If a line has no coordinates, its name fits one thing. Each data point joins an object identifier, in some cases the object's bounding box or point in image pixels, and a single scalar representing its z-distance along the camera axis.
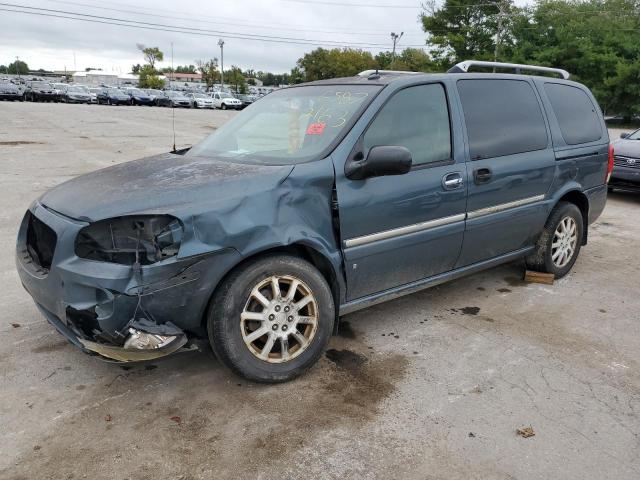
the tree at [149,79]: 82.88
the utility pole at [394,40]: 68.56
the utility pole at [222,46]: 72.14
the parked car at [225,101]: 46.38
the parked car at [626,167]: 9.10
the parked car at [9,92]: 42.00
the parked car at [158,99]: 46.56
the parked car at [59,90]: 45.06
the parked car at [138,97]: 45.88
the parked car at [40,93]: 44.62
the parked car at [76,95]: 44.75
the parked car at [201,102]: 45.82
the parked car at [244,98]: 49.81
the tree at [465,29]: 42.56
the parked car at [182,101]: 45.00
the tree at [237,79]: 86.50
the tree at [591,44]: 33.84
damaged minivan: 2.78
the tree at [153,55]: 84.88
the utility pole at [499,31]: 39.62
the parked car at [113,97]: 44.78
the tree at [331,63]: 73.12
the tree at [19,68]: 143.62
